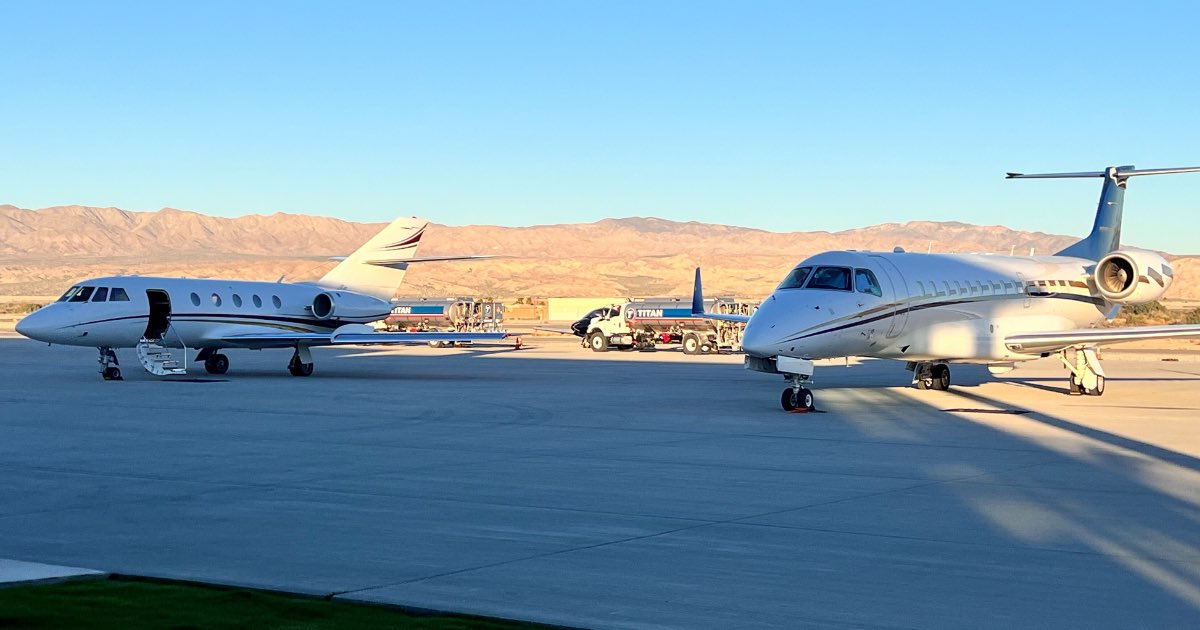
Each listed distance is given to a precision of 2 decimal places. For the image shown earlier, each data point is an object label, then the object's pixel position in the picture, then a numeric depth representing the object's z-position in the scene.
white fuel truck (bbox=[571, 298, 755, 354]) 55.88
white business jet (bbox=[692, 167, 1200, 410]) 22.12
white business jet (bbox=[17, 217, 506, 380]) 30.92
